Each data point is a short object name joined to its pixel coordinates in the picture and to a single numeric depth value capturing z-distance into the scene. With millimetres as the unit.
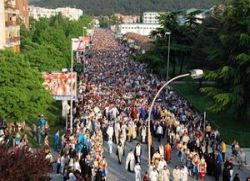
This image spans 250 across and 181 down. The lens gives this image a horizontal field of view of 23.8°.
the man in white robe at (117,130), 29725
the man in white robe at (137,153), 25594
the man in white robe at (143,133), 30297
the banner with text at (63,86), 32344
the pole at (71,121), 30317
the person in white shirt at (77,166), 22230
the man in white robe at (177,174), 22453
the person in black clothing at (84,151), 24638
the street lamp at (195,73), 20234
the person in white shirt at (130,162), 24828
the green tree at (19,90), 32062
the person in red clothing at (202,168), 24062
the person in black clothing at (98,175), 22141
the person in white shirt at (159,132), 31191
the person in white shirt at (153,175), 21328
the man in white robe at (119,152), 26375
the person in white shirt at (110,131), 29278
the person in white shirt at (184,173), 22375
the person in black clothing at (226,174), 23438
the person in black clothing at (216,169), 24547
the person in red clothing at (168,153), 26891
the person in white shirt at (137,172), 22766
